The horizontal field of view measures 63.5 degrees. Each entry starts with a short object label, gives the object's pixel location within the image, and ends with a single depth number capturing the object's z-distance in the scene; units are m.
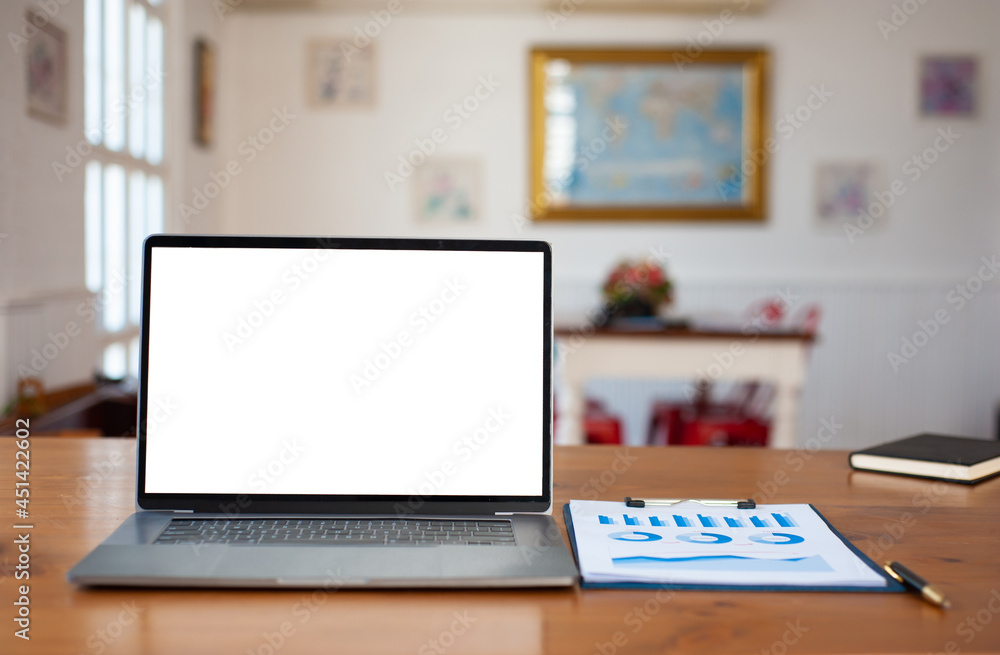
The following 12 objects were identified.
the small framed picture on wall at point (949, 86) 4.79
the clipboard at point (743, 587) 0.67
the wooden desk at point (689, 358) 3.10
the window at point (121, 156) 3.07
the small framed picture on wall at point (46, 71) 2.53
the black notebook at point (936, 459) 1.02
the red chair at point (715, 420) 3.28
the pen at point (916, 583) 0.63
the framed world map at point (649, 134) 4.75
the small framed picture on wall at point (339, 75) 4.80
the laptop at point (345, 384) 0.81
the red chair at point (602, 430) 3.34
